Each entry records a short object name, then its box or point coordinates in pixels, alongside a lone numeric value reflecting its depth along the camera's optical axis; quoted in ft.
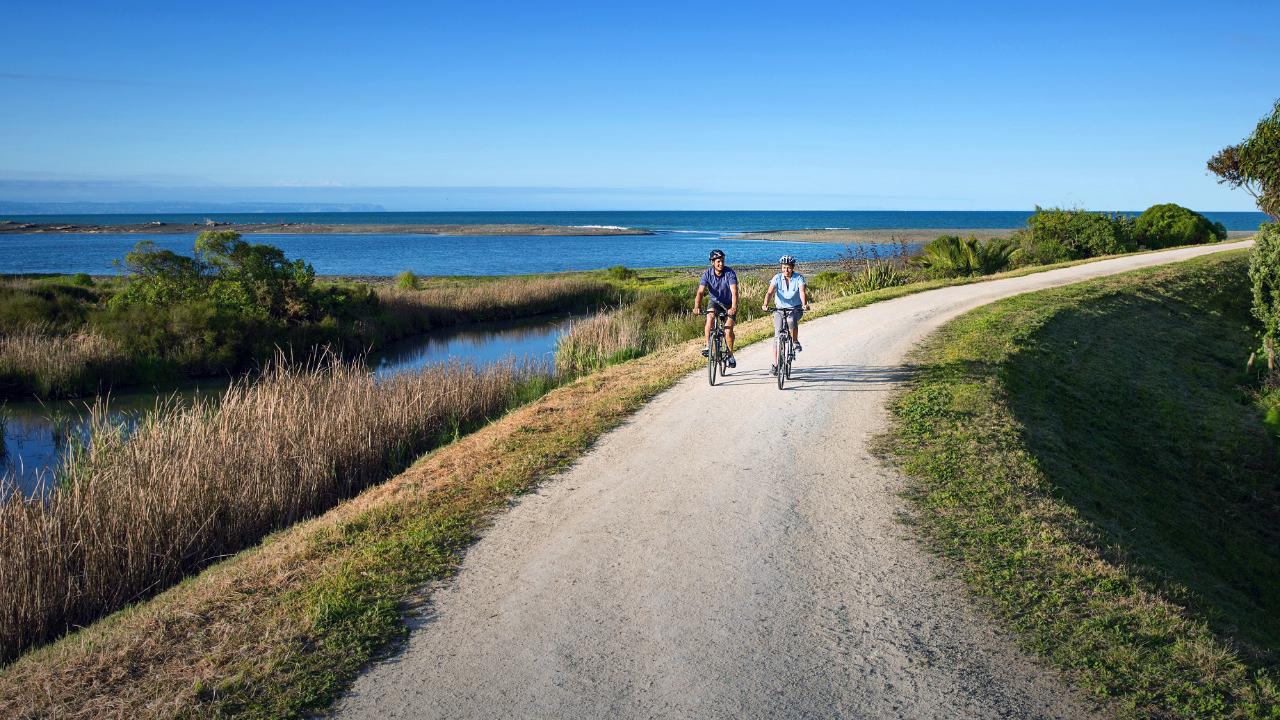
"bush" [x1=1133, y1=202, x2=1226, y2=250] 147.64
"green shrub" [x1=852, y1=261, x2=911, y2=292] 100.89
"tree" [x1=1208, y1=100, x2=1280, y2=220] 68.13
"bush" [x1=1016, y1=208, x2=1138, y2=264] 133.49
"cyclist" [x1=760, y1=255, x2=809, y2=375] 43.47
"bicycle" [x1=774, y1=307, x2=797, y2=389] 43.27
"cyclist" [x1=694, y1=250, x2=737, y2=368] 43.34
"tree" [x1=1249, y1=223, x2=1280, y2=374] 59.41
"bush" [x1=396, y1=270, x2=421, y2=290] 148.56
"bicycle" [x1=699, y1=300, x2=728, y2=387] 44.21
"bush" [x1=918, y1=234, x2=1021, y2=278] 112.37
